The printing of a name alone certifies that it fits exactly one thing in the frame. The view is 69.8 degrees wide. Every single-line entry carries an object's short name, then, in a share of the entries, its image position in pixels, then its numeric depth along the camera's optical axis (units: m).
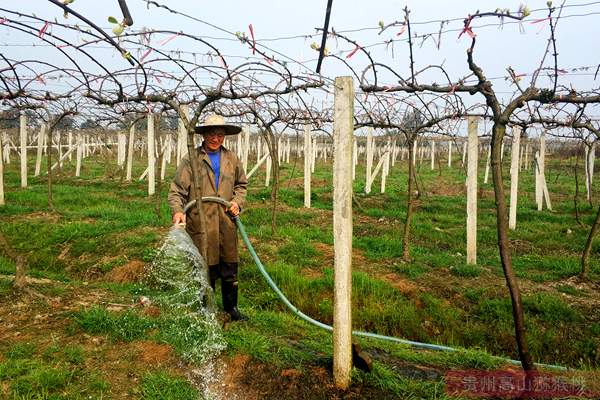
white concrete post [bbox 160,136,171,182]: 23.55
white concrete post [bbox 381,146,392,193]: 13.20
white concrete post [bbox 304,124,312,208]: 11.15
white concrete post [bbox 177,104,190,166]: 10.71
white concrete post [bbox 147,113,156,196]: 11.65
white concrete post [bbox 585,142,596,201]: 10.69
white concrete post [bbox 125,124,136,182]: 13.16
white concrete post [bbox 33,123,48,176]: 14.93
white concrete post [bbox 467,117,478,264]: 6.66
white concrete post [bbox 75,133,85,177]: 16.83
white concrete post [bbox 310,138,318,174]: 21.68
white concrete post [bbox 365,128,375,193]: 13.51
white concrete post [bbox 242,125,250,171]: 15.03
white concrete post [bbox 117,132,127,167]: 19.93
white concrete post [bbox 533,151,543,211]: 11.63
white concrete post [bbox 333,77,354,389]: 2.89
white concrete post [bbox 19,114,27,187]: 12.88
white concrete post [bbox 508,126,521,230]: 8.81
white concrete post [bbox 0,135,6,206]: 9.91
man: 4.03
